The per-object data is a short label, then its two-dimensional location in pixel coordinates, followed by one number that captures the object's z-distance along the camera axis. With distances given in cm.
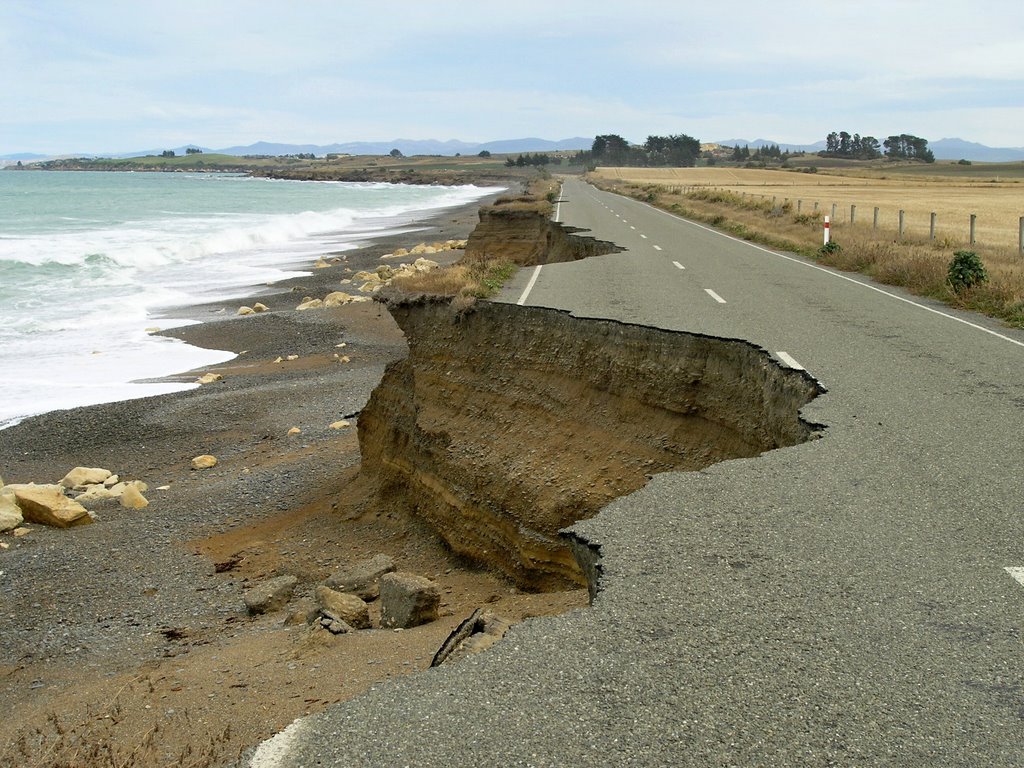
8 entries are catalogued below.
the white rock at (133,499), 1343
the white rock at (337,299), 3023
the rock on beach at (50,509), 1243
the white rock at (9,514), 1232
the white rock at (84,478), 1439
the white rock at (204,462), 1534
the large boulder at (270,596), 955
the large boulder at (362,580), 939
